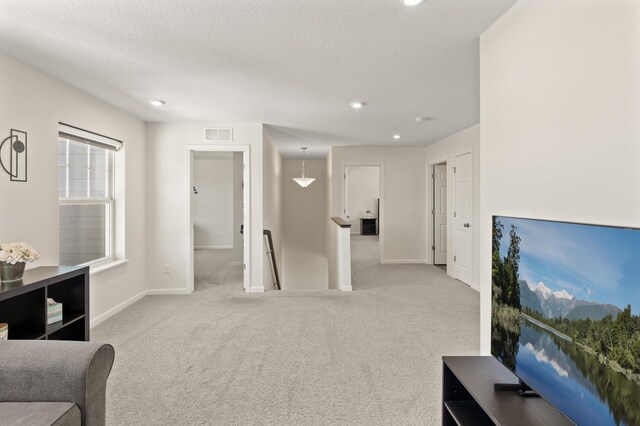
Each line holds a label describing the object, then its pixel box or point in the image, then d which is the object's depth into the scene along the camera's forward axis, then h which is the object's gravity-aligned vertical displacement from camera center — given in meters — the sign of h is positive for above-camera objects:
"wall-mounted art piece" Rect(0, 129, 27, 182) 2.70 +0.45
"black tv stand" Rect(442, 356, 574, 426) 1.36 -0.77
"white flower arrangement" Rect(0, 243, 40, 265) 2.21 -0.26
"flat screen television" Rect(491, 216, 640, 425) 1.05 -0.37
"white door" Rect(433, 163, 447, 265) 7.05 +0.03
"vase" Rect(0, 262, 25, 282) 2.22 -0.37
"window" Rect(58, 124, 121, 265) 3.56 +0.18
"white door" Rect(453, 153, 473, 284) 5.57 -0.08
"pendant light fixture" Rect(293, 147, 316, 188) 8.12 +0.71
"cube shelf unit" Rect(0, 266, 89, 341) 2.31 -0.64
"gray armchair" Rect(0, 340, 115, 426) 1.49 -0.72
